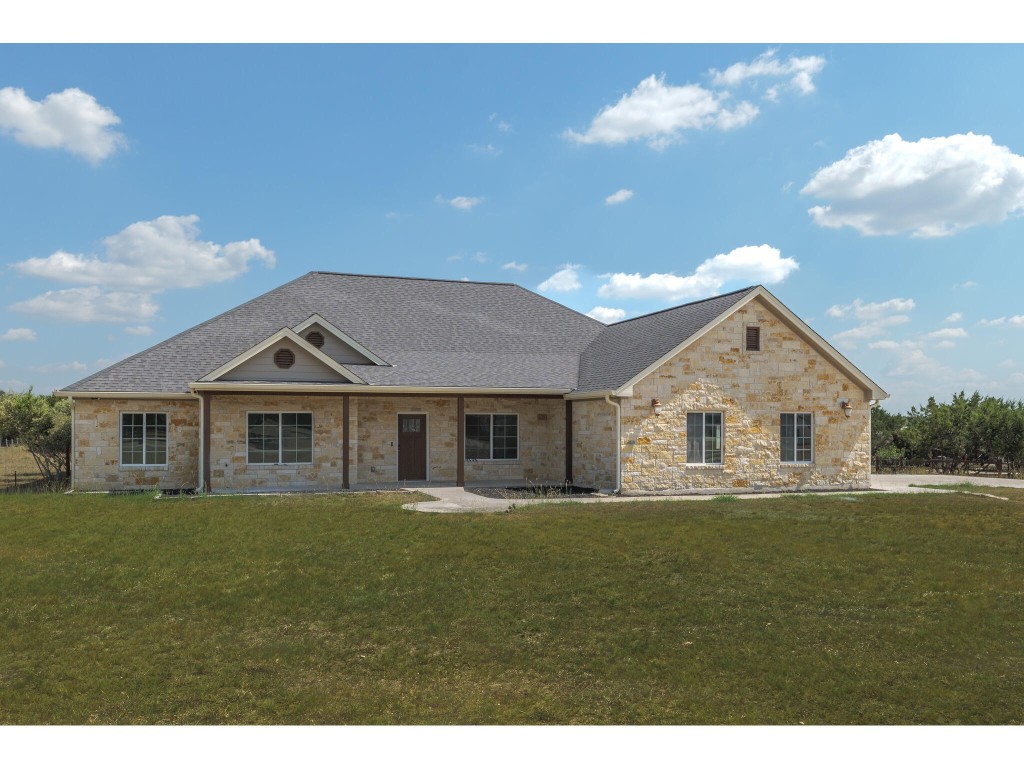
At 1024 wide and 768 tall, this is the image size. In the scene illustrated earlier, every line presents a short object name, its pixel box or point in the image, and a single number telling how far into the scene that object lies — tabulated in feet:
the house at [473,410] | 69.00
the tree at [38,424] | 76.64
